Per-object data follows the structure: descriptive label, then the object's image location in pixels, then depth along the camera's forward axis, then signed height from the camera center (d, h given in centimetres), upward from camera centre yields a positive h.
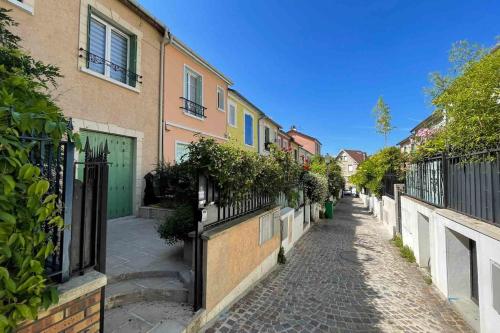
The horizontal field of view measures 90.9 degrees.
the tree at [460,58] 429 +216
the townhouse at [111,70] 566 +294
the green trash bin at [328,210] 1477 -193
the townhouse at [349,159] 5531 +433
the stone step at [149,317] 276 -169
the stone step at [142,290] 315 -154
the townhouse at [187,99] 926 +344
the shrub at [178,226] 404 -81
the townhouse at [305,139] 4488 +709
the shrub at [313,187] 1157 -44
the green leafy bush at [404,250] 681 -218
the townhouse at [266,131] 2008 +418
